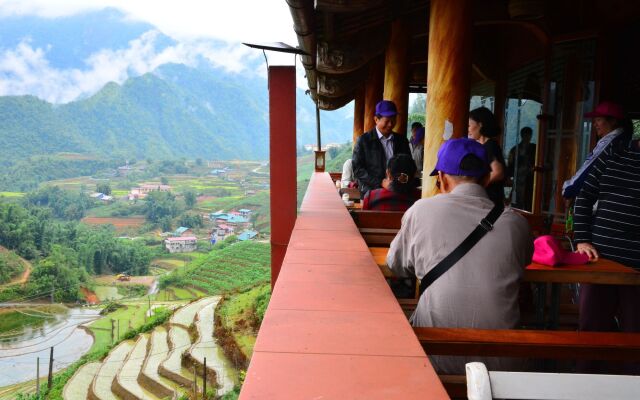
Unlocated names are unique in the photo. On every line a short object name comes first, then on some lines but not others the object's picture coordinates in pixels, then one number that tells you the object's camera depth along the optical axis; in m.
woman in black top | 3.70
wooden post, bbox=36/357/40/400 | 37.06
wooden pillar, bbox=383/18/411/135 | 7.23
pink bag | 2.63
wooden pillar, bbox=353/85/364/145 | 16.56
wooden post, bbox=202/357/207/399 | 28.75
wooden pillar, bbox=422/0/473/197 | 3.90
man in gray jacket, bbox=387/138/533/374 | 2.04
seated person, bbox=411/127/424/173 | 8.16
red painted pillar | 4.29
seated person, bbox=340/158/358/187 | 9.34
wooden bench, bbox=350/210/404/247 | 3.98
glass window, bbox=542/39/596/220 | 6.55
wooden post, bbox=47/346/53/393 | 37.06
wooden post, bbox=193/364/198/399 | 27.61
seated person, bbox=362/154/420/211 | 4.12
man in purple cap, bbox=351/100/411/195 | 5.38
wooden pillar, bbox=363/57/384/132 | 11.41
